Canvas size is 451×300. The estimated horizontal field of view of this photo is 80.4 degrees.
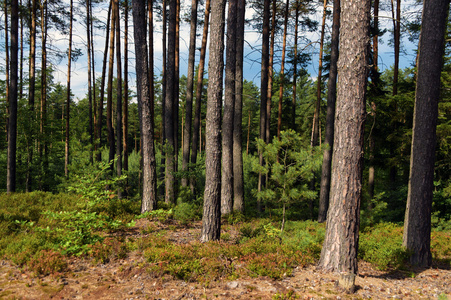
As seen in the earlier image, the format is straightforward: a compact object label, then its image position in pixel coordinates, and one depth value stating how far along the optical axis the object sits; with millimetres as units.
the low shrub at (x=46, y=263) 4719
